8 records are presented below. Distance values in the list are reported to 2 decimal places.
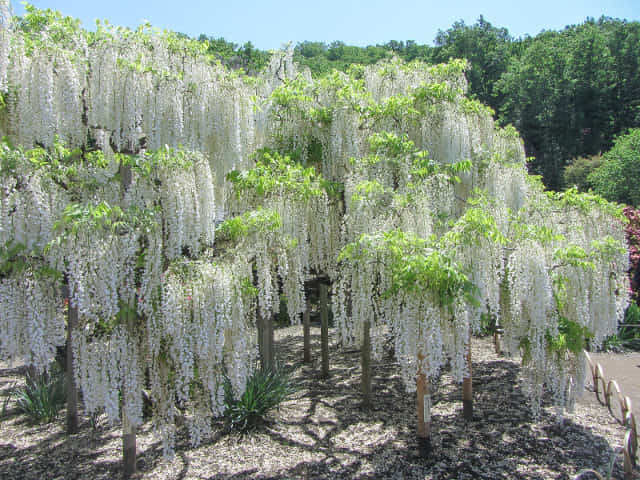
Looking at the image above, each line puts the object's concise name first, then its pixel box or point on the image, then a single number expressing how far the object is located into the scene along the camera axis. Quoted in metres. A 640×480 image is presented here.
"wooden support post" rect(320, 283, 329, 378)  8.45
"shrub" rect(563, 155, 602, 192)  27.33
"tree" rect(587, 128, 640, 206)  21.30
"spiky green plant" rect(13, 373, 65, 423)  6.96
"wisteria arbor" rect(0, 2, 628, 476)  4.39
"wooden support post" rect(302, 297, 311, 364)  9.78
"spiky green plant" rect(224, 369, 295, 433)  6.19
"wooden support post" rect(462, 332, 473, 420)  6.49
